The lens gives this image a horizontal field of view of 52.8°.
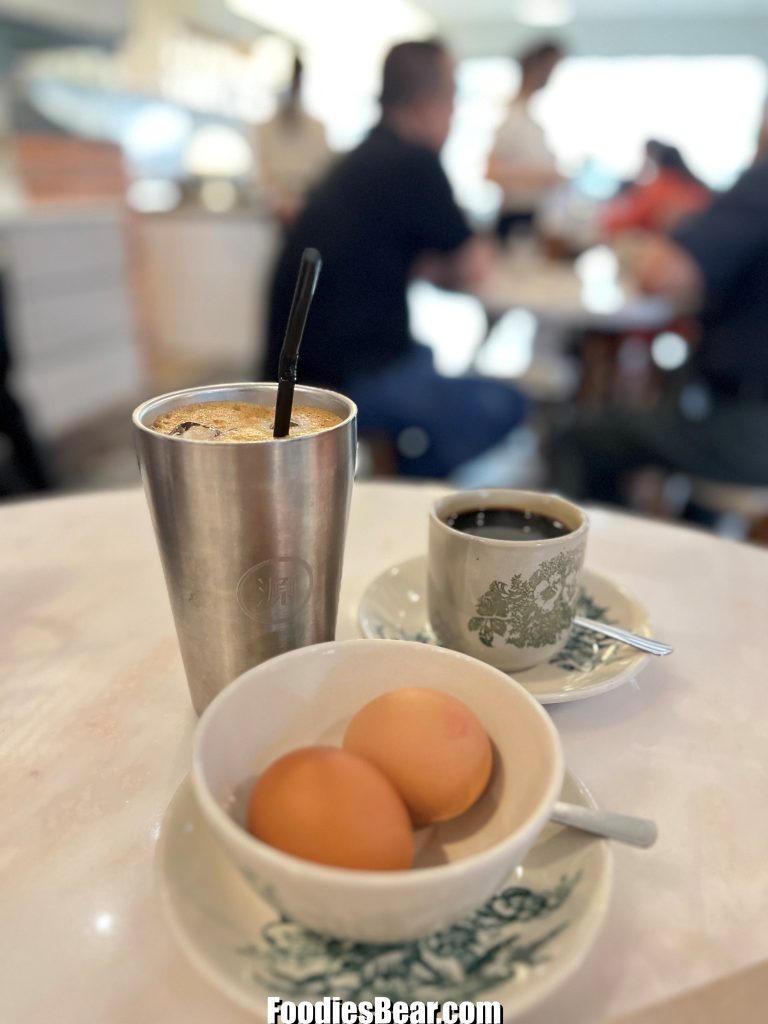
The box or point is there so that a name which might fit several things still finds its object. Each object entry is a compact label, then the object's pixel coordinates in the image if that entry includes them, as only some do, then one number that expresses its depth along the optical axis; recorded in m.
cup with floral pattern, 0.52
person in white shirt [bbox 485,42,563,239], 2.90
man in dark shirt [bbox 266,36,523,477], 1.68
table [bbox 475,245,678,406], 1.82
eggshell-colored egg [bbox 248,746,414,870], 0.34
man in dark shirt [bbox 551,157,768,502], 1.48
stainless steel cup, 0.43
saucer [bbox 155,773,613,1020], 0.32
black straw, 0.42
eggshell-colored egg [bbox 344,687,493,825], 0.38
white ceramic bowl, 0.31
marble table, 0.36
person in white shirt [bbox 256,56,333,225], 3.50
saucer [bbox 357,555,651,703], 0.54
